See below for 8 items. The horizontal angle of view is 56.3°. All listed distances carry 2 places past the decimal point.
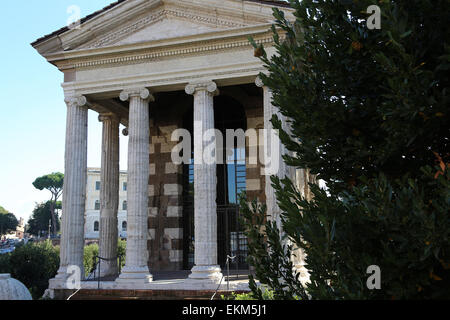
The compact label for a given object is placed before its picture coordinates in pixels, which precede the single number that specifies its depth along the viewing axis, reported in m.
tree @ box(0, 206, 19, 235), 96.62
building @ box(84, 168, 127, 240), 71.88
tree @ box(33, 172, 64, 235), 92.56
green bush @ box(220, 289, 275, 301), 8.49
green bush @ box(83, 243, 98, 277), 24.60
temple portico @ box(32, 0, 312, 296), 14.70
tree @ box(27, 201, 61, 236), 90.81
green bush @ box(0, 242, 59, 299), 19.48
